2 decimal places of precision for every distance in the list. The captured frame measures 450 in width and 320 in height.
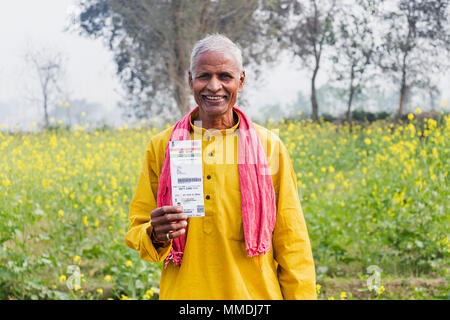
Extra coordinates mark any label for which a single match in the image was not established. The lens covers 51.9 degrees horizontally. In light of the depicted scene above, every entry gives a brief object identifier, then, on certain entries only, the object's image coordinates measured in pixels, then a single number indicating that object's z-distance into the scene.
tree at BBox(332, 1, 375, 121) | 11.41
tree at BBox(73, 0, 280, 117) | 10.36
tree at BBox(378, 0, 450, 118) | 10.13
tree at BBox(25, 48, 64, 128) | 13.86
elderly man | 1.67
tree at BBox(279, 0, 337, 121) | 12.72
